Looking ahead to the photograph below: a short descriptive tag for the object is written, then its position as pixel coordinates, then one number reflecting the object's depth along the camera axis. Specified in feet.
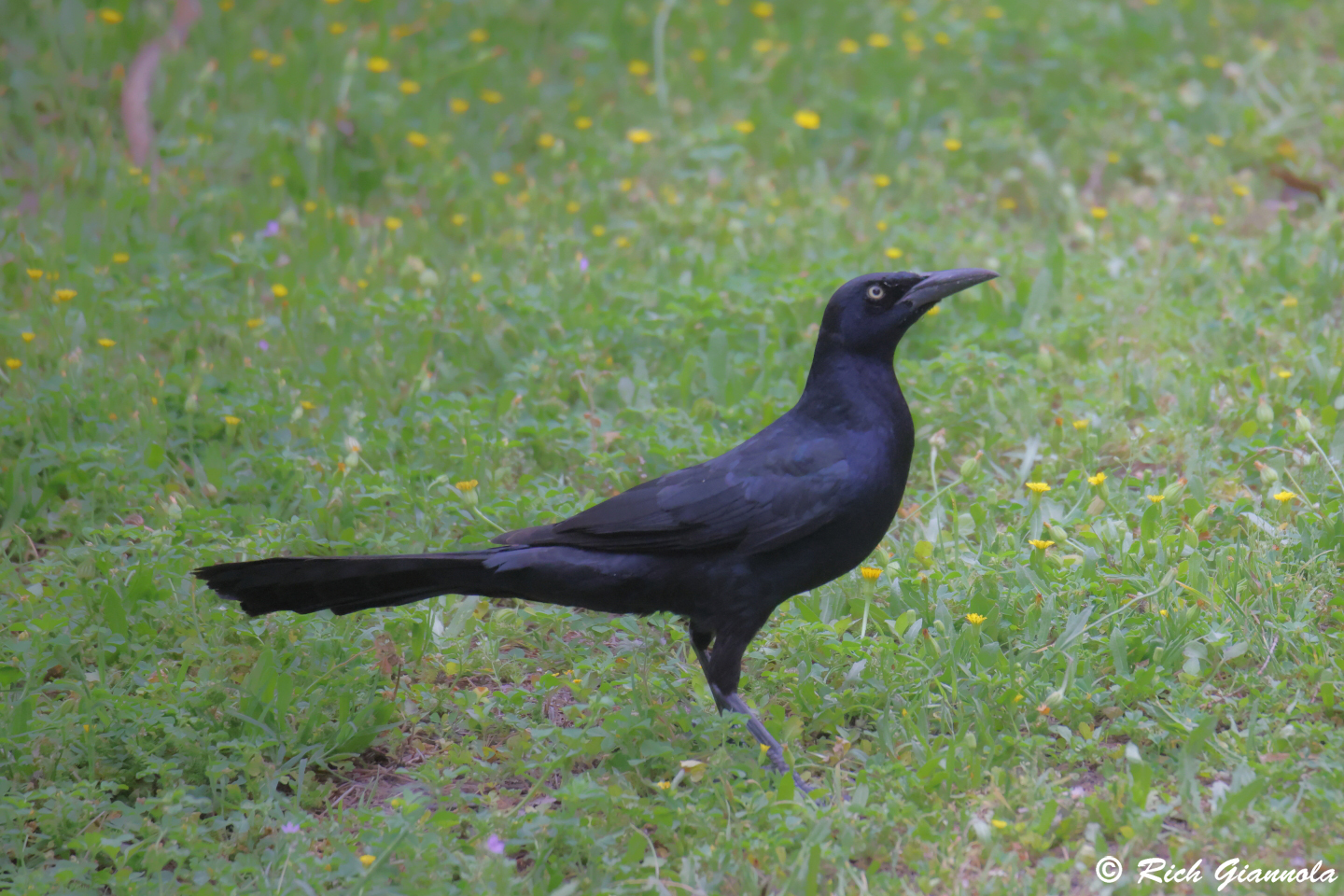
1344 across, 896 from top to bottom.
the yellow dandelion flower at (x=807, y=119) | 50.98
